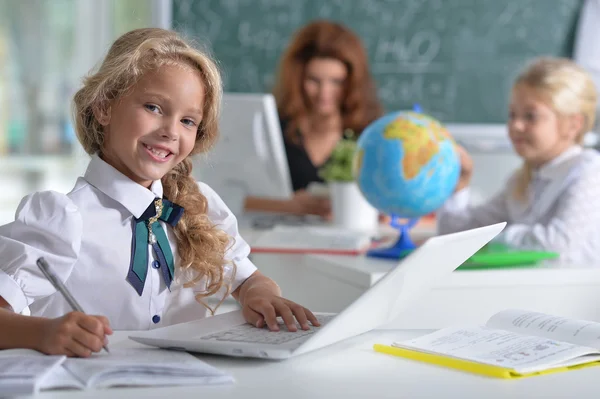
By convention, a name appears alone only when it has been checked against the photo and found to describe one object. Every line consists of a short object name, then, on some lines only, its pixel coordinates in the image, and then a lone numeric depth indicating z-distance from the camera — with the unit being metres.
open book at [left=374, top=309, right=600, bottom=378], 1.05
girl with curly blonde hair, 1.33
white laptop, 1.04
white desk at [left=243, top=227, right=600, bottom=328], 2.04
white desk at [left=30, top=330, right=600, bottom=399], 0.92
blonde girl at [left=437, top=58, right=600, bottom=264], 2.45
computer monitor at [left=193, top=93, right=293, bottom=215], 2.94
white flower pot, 3.02
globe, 2.23
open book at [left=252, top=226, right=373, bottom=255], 2.39
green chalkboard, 4.82
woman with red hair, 3.79
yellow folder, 1.01
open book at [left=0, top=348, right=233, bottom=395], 0.90
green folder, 2.08
